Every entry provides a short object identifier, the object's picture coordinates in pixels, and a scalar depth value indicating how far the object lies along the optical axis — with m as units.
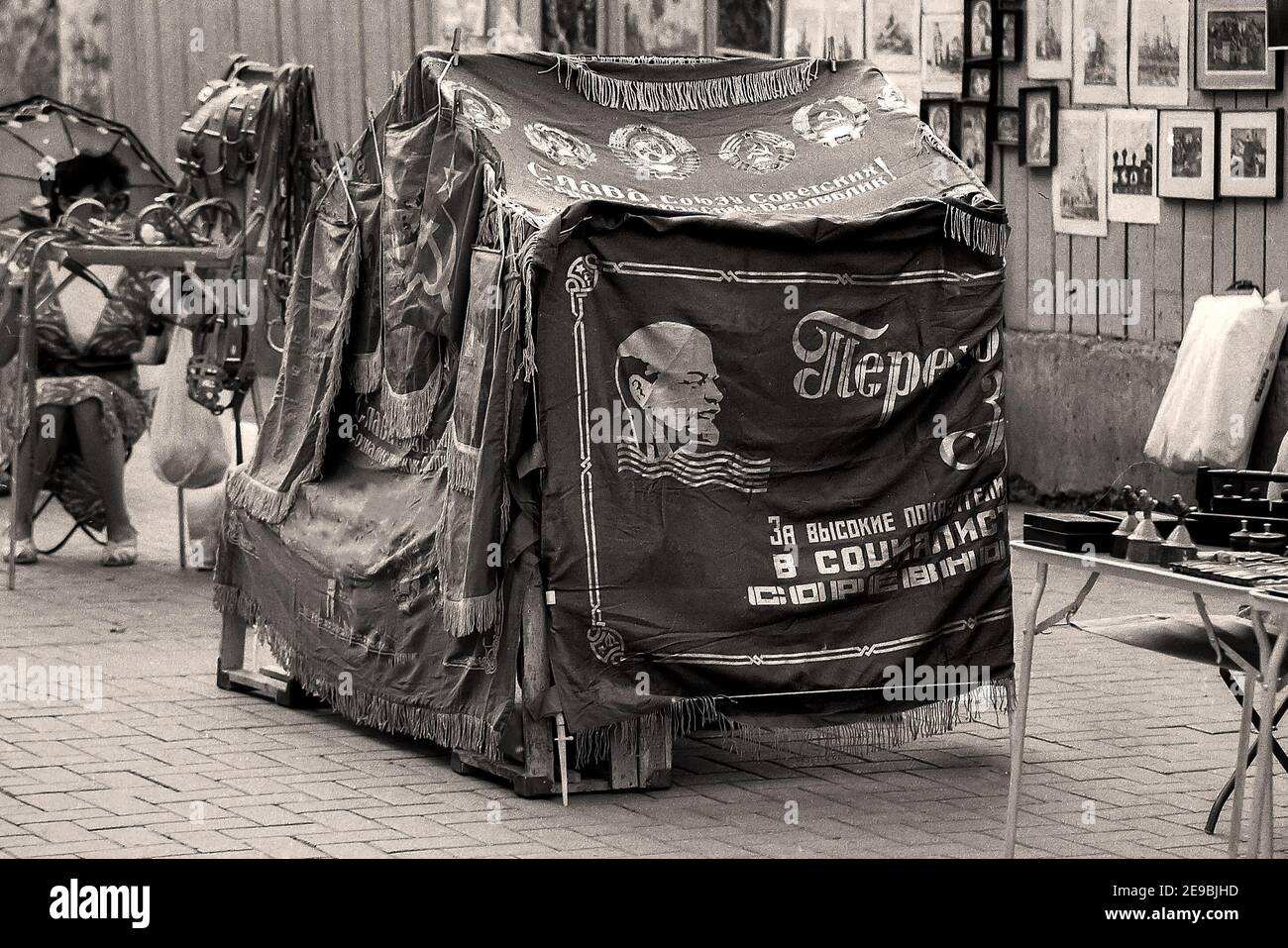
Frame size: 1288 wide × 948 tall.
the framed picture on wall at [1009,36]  12.88
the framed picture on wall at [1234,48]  11.20
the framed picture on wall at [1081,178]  12.38
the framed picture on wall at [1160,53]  11.68
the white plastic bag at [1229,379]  11.05
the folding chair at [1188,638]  5.89
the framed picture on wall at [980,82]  13.16
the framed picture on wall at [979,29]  13.09
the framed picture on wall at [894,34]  13.75
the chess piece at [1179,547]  5.29
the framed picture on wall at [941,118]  13.56
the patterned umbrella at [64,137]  12.03
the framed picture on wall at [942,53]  13.39
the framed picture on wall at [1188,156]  11.57
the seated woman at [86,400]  10.84
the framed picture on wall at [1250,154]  11.19
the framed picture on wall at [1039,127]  12.66
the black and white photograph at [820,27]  14.34
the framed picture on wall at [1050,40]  12.50
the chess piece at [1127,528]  5.42
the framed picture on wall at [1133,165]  11.98
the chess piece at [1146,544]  5.32
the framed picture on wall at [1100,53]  12.11
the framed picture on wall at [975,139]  13.26
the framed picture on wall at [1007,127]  13.05
